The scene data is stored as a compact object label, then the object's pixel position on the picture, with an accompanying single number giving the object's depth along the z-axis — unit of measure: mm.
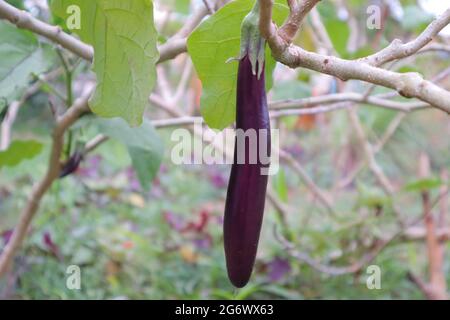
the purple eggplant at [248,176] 414
